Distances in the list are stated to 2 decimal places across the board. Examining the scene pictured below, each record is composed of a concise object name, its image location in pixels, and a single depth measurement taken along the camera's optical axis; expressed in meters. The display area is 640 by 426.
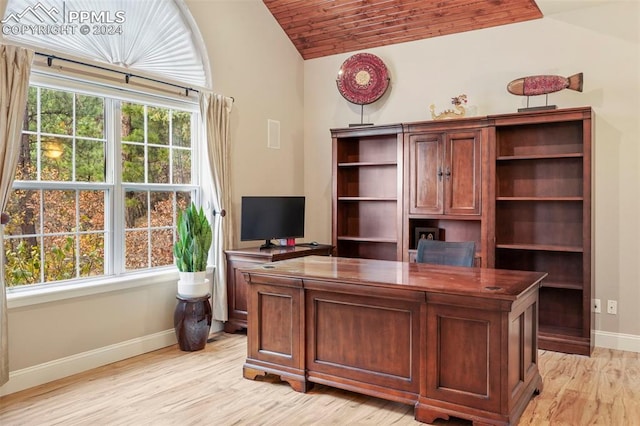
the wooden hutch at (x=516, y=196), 4.20
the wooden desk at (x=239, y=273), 4.55
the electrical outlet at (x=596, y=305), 4.36
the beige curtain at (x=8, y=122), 3.12
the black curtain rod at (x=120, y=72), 3.43
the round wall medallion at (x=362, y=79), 5.31
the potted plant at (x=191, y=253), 4.13
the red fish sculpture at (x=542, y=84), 4.20
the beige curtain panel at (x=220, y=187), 4.62
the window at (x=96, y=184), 3.50
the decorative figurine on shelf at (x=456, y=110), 4.75
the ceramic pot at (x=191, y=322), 4.09
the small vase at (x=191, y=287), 4.11
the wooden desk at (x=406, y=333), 2.62
